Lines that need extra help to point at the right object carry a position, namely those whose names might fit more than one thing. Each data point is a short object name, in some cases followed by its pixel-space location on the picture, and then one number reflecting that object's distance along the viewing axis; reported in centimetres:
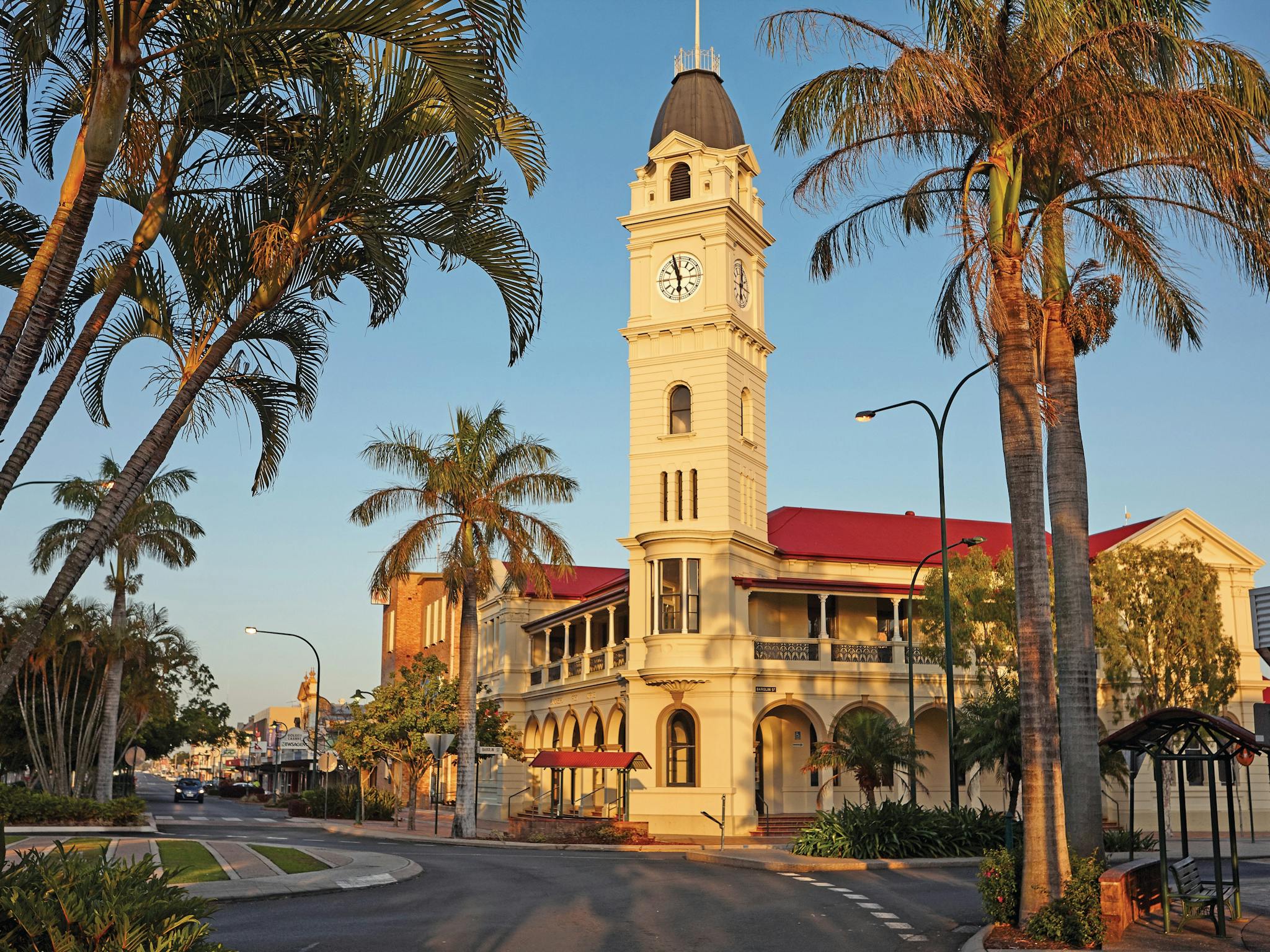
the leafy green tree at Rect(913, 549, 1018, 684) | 3697
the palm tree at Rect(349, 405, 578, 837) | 3522
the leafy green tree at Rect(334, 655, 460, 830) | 4406
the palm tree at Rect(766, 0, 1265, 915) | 1347
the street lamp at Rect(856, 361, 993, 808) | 2734
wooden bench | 1340
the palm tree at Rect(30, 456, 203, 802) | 4253
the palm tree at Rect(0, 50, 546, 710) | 1010
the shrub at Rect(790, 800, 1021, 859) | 2597
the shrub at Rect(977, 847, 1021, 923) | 1369
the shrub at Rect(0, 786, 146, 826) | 3300
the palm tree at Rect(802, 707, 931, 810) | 2994
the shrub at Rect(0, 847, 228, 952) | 712
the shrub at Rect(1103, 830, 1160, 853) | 2646
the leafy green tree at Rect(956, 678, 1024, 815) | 2803
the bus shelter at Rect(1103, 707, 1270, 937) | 1297
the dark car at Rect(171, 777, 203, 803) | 8568
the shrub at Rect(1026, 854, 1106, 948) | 1230
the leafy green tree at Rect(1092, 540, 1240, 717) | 3588
